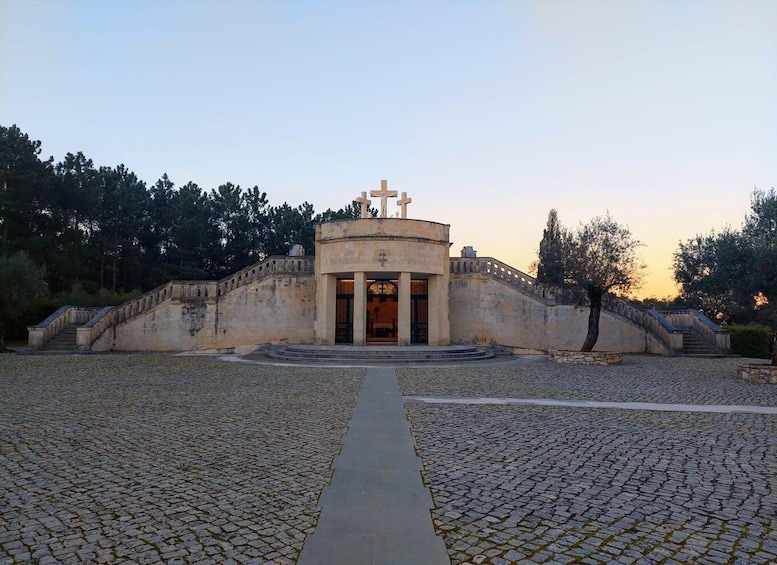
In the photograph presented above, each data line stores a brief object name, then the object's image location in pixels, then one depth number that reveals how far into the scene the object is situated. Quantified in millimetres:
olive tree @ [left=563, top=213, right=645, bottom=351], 21094
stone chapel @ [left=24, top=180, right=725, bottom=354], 25188
